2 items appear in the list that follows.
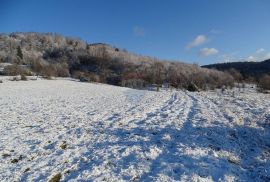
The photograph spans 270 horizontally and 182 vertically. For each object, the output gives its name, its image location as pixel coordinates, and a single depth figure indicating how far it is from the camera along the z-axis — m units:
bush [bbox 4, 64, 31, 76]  51.47
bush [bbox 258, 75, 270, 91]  41.90
